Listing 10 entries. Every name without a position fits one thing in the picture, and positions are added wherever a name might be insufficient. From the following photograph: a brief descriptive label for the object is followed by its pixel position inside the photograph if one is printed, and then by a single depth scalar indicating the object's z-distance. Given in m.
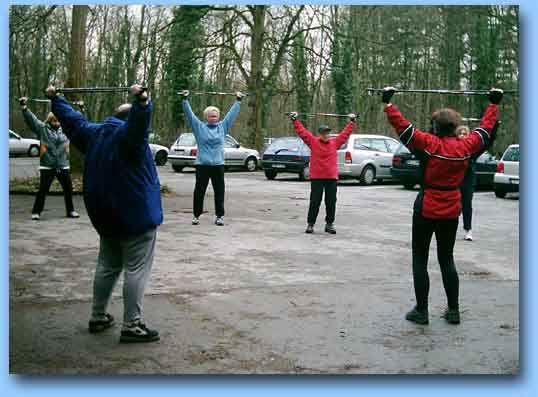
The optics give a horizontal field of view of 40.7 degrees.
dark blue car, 21.73
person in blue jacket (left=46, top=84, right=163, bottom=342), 4.71
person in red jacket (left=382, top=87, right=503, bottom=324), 5.16
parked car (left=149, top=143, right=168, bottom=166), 23.42
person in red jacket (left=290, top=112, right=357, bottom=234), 10.41
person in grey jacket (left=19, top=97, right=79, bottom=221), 10.62
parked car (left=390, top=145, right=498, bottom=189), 17.53
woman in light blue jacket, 10.67
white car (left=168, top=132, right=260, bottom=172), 21.44
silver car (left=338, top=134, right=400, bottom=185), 21.59
